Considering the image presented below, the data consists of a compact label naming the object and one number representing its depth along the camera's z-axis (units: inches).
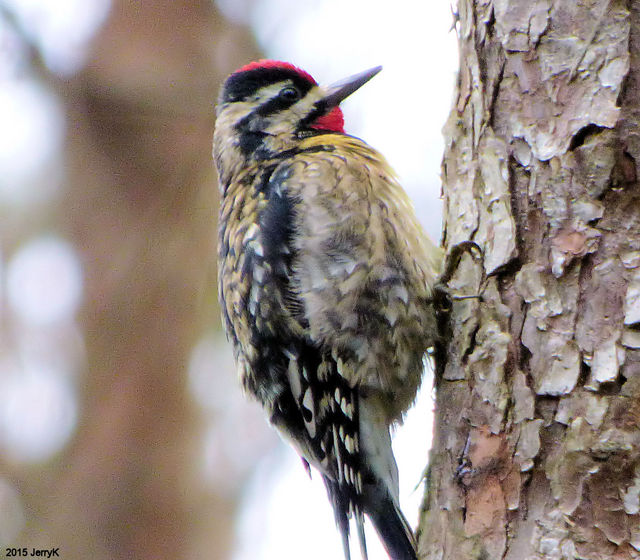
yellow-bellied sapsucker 195.6
